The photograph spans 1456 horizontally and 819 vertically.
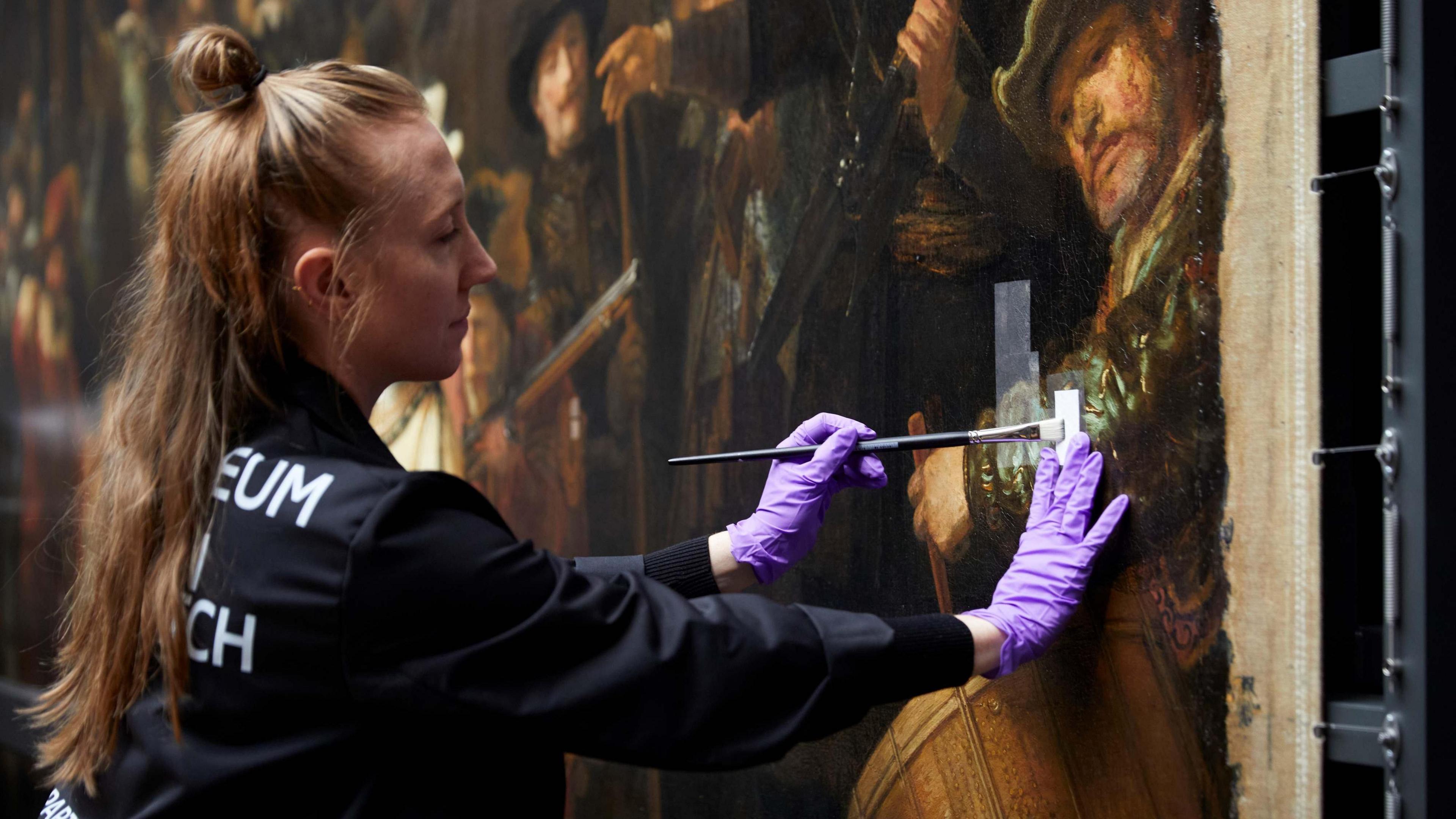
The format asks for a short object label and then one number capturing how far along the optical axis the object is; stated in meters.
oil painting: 1.55
